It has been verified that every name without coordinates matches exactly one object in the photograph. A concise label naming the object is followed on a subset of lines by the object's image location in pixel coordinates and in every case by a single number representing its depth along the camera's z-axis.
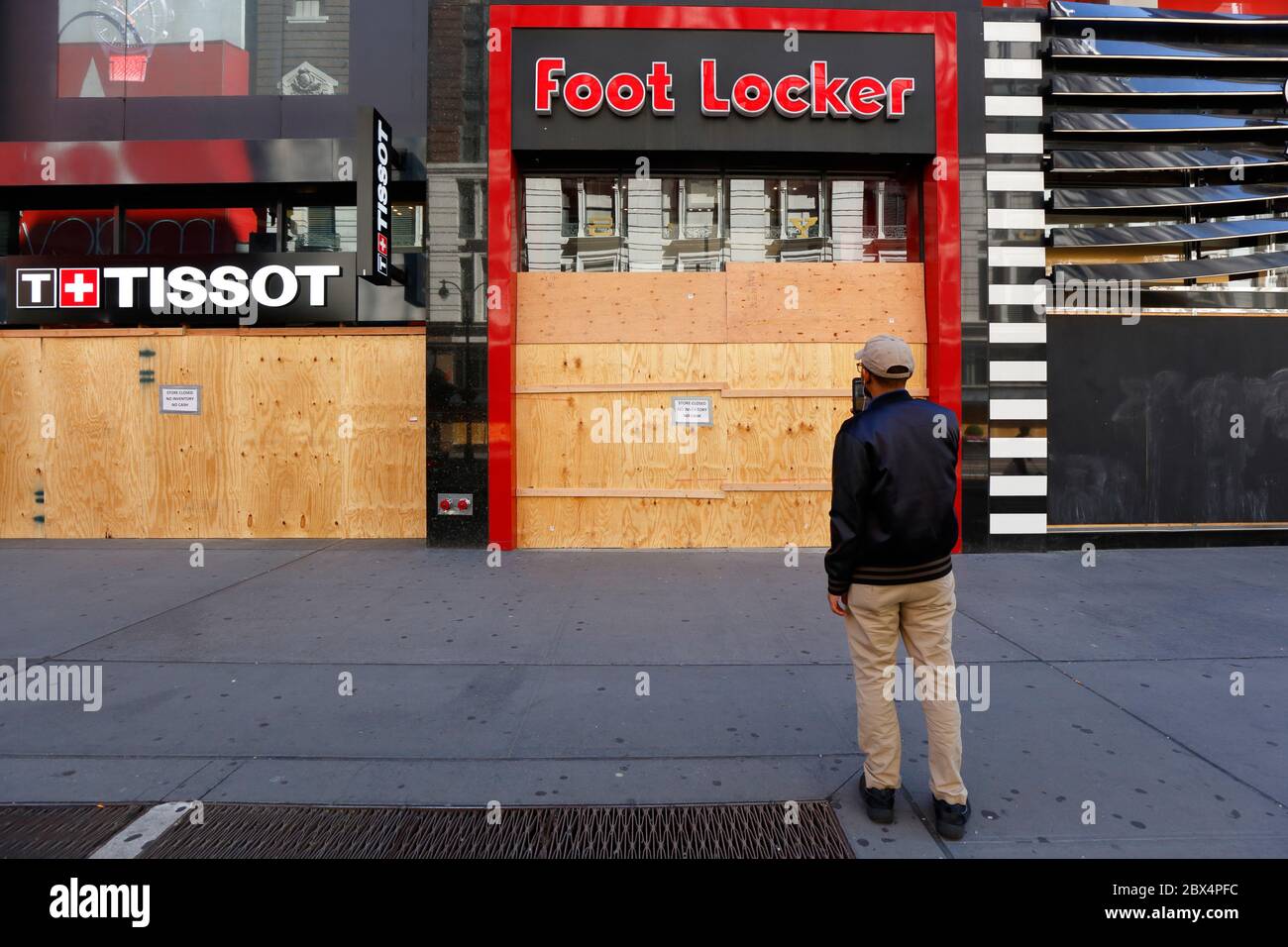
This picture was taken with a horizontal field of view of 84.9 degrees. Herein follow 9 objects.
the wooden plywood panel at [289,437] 9.49
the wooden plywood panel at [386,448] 9.52
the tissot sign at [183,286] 9.42
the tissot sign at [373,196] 8.30
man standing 2.89
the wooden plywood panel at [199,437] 9.52
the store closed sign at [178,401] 9.52
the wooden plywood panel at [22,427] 9.57
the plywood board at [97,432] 9.55
